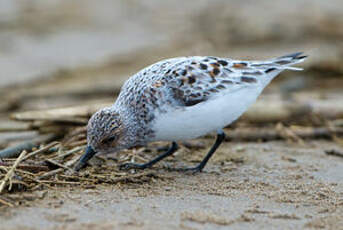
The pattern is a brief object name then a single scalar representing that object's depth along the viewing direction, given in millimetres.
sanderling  9289
